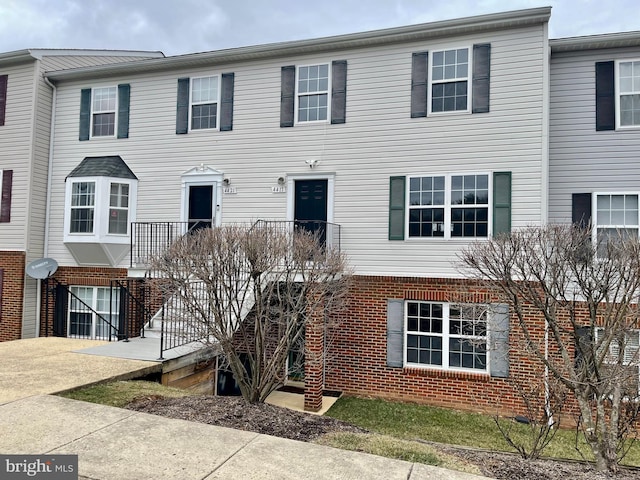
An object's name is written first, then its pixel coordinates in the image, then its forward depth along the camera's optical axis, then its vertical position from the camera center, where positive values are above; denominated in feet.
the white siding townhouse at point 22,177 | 37.73 +6.01
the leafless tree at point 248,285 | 19.21 -1.52
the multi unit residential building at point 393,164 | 28.86 +6.66
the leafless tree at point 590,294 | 15.15 -1.28
